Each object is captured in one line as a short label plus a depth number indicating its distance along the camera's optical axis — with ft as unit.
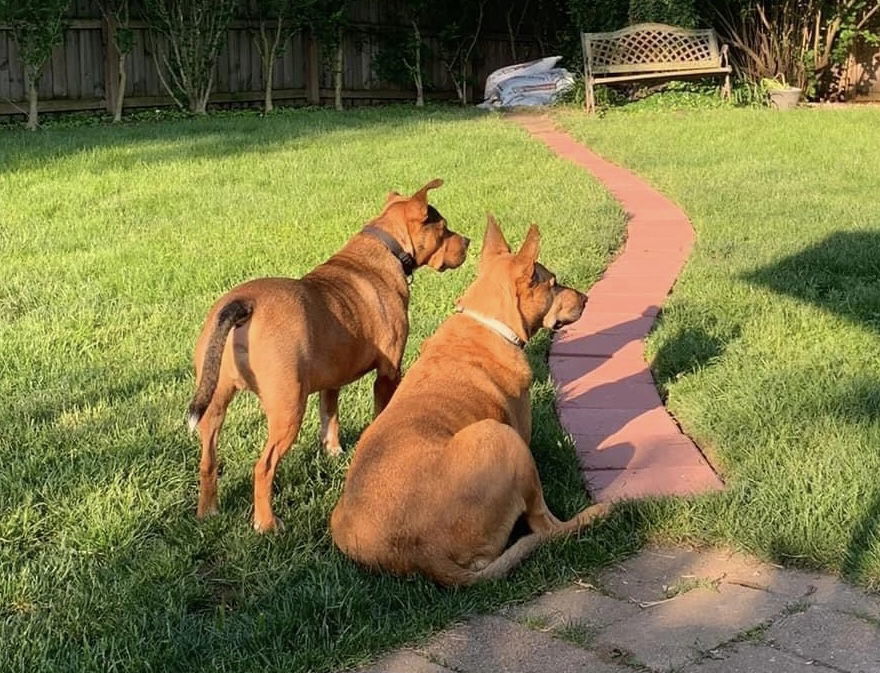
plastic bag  63.31
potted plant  57.93
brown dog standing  12.11
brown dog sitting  10.71
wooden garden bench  58.39
